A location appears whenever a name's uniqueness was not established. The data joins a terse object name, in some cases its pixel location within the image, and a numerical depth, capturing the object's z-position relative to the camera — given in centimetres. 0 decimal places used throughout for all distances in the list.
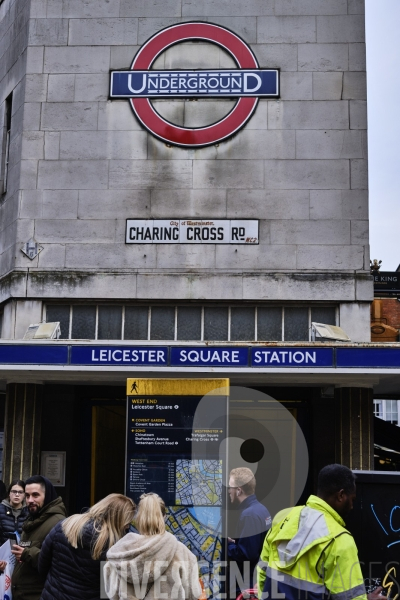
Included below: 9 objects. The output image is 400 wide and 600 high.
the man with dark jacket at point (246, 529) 753
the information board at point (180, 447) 1061
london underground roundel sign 1297
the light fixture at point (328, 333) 1182
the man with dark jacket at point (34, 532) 630
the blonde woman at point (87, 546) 514
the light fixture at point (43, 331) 1199
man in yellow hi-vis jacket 432
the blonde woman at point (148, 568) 486
